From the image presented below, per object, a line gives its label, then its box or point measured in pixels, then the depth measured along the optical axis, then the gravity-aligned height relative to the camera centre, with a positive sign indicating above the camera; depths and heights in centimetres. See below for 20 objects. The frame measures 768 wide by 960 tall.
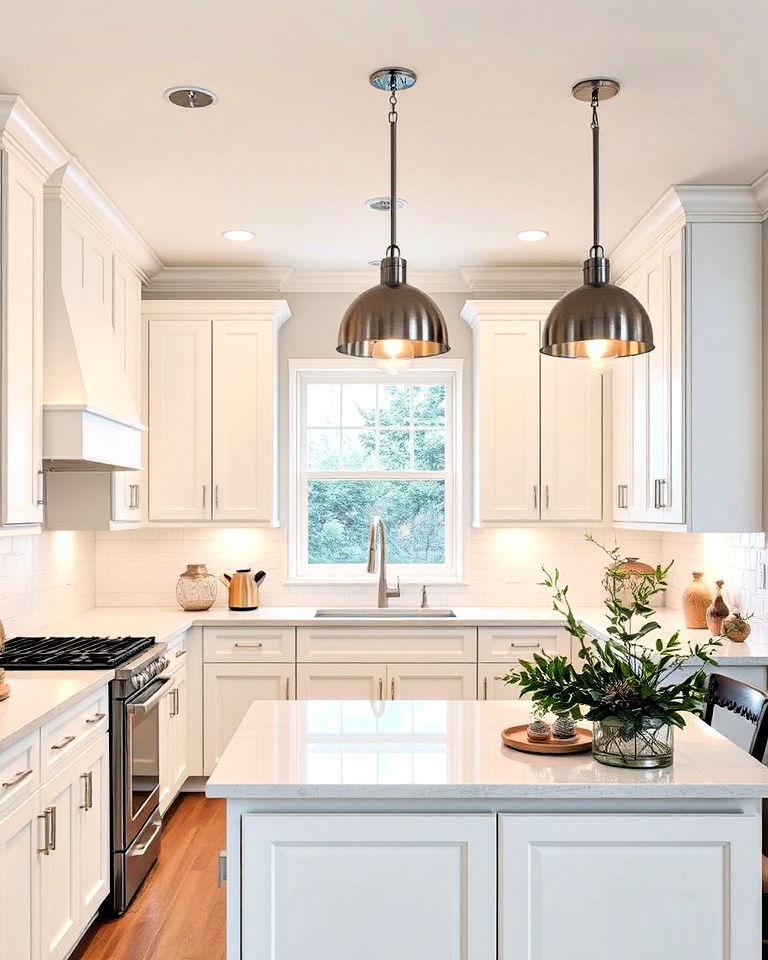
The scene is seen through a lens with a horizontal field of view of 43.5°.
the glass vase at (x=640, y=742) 221 -58
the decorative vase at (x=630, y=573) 478 -40
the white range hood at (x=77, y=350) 355 +55
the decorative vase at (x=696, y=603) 439 -51
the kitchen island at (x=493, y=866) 211 -83
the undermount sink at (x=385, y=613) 514 -65
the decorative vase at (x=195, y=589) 512 -52
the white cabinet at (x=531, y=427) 515 +35
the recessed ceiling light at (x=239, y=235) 457 +123
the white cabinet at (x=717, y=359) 400 +56
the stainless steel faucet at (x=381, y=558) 529 -36
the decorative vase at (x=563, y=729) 241 -59
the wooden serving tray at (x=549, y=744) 235 -62
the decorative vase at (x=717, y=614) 416 -52
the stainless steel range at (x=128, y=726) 349 -89
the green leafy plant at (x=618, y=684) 217 -44
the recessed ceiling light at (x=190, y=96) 302 +126
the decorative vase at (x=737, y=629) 402 -57
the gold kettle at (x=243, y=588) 514 -52
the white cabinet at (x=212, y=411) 512 +43
